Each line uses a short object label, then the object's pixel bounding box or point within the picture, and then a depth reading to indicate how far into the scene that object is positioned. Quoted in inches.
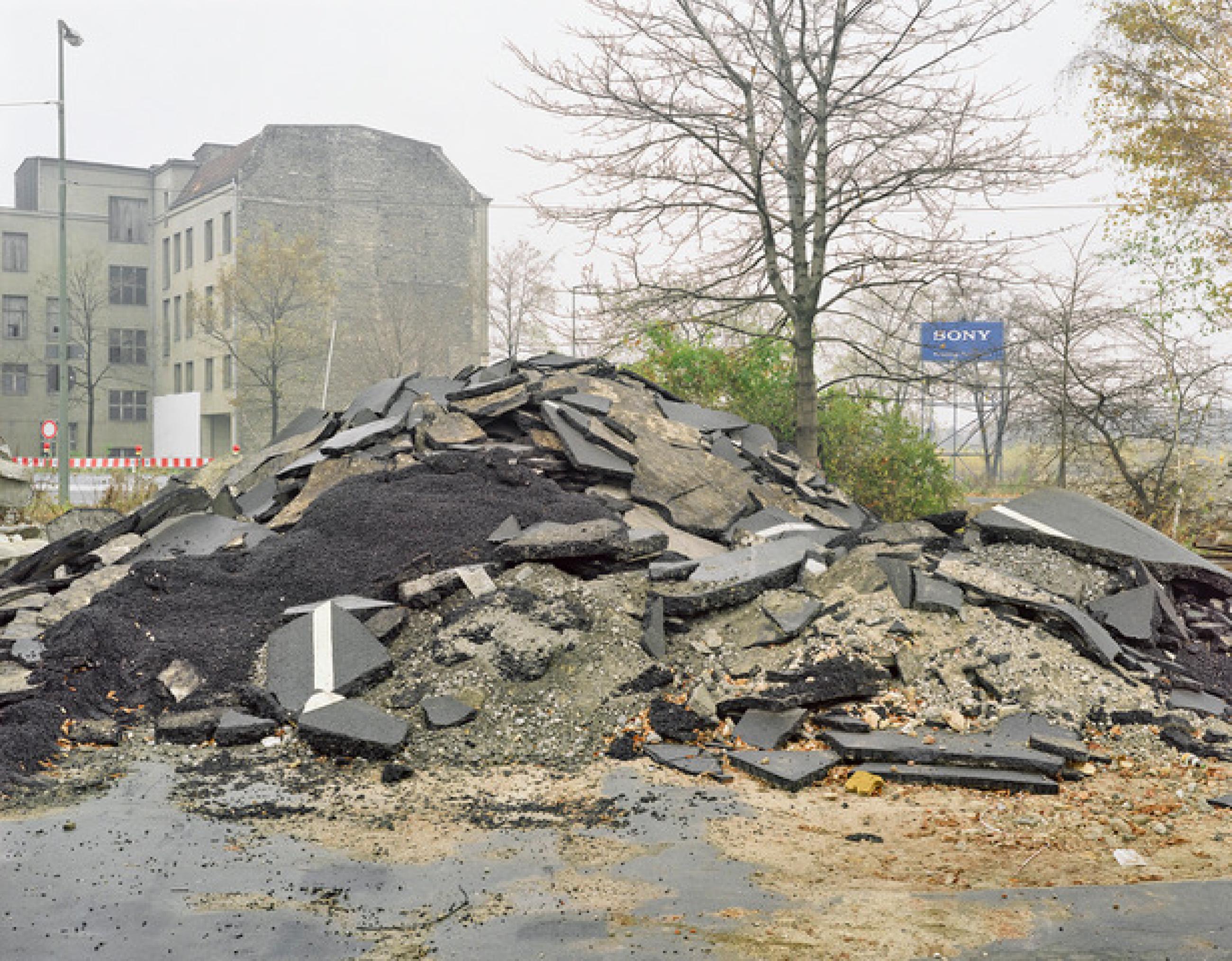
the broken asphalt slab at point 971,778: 225.0
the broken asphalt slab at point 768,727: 248.7
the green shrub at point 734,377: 584.1
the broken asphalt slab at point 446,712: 257.3
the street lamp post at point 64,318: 821.9
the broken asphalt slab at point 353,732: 243.9
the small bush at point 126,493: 647.8
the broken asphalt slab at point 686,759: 234.8
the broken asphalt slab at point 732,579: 296.7
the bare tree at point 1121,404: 609.9
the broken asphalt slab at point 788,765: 226.4
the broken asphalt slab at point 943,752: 231.0
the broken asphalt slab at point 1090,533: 347.6
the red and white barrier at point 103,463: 1091.2
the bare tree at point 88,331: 1774.1
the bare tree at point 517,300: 1539.1
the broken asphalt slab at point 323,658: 271.1
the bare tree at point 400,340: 1510.8
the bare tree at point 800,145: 523.8
